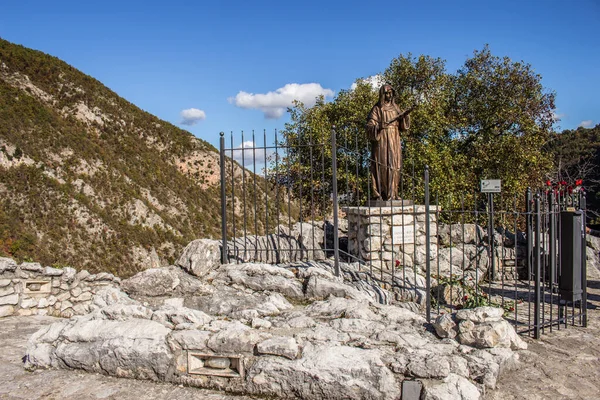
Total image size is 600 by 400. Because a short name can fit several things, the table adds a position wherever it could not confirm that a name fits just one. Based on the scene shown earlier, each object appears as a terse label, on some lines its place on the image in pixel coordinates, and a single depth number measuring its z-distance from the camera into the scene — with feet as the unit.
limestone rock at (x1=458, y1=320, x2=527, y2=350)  13.20
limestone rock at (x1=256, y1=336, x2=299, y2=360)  12.44
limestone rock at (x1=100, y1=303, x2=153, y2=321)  15.15
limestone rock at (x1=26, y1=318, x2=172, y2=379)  13.21
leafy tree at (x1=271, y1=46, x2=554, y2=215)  43.24
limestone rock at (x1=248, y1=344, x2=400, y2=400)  11.64
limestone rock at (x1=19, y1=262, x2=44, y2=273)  22.99
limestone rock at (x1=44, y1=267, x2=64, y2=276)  23.79
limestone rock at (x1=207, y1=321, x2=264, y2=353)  12.92
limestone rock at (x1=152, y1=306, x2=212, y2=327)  14.42
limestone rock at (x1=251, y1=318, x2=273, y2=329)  14.49
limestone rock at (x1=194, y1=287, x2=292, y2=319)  16.37
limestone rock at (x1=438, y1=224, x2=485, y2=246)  33.86
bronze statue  25.16
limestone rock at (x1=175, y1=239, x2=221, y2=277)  20.18
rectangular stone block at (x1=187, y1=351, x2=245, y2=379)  12.75
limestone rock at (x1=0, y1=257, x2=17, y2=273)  22.15
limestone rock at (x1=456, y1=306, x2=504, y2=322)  13.57
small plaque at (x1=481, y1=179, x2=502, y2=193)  30.32
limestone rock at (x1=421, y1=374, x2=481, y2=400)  11.09
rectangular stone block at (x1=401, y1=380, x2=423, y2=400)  11.36
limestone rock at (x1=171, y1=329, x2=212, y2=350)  13.14
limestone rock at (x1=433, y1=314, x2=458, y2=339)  13.67
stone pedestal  24.76
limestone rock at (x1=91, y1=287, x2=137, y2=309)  17.07
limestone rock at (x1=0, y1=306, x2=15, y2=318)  21.95
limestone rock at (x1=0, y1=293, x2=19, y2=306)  22.03
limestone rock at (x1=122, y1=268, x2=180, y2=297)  18.57
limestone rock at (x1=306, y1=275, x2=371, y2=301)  17.94
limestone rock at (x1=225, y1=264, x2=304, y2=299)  18.58
